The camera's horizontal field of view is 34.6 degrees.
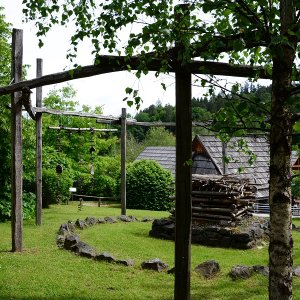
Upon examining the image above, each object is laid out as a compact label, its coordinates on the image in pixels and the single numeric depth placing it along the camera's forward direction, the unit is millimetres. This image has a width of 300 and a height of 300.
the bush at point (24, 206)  15422
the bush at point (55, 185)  21469
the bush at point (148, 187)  24312
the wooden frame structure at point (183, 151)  5879
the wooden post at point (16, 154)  10359
